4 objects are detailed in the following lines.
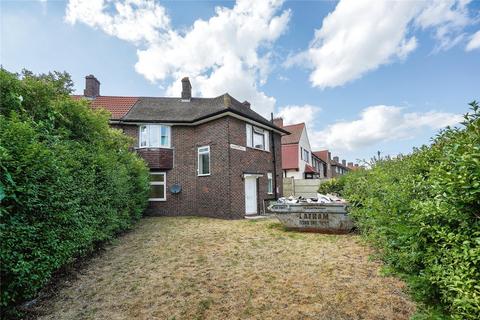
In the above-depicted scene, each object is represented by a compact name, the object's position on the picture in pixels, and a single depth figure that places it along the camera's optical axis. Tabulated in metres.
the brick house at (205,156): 12.55
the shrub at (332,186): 14.48
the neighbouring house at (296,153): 24.84
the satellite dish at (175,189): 13.91
